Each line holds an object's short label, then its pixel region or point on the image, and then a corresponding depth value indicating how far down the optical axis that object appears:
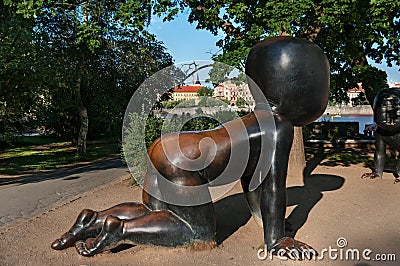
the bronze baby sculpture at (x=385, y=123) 8.65
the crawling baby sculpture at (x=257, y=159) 4.31
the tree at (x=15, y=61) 10.91
